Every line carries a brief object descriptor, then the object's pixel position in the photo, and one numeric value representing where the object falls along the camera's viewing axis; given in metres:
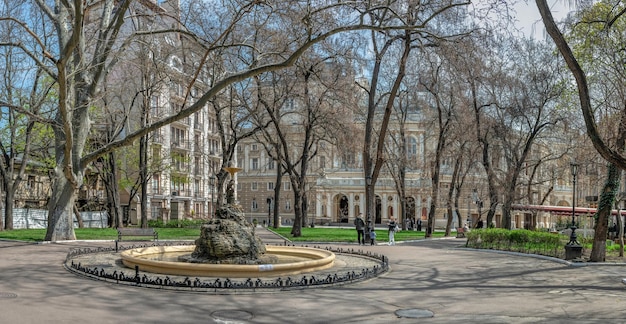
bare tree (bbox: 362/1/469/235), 24.17
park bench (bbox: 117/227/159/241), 23.23
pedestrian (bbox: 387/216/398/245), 28.08
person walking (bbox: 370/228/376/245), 27.22
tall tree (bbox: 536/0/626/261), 12.75
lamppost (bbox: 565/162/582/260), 18.70
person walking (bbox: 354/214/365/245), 27.41
